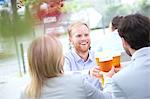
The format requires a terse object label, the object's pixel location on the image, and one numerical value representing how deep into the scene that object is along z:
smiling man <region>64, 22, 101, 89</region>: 2.63
